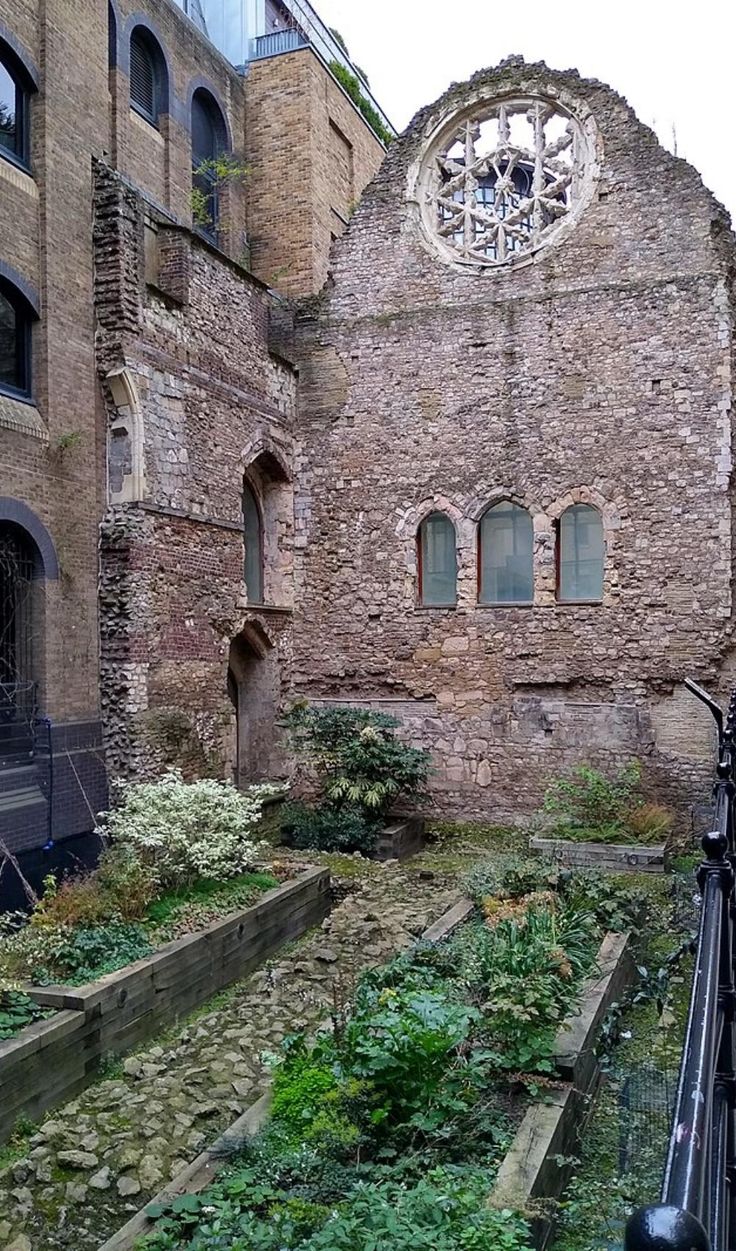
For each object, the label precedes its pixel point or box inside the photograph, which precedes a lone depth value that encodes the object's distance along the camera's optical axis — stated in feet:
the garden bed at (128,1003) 18.58
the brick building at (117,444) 33.83
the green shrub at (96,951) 22.03
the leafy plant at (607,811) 38.40
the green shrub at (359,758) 40.86
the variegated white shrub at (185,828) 28.48
